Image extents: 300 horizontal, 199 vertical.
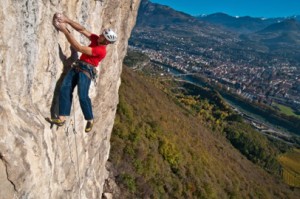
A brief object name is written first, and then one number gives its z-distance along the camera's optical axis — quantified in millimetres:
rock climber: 6472
